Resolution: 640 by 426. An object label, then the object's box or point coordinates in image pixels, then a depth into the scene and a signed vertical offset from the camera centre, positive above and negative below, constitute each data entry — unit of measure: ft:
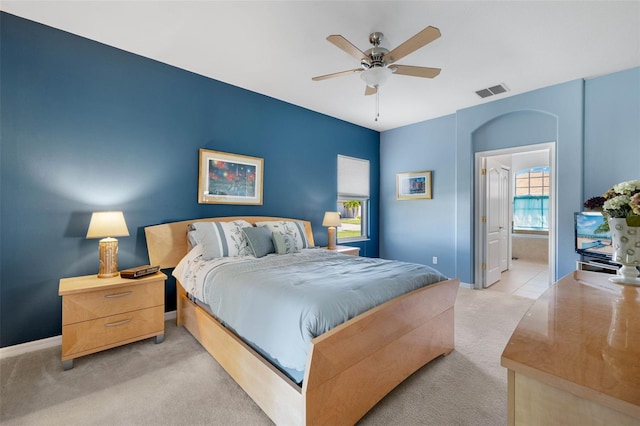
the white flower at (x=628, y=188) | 4.09 +0.39
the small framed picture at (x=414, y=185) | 15.64 +1.60
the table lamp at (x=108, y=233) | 7.59 -0.62
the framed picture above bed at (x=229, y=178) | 10.66 +1.37
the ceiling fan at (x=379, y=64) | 6.78 +3.99
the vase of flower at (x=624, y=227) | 4.12 -0.21
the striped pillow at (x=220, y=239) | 8.97 -0.93
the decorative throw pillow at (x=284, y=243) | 9.91 -1.15
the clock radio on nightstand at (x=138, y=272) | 7.76 -1.73
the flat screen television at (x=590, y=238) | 9.60 -0.91
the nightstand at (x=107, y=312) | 6.79 -2.69
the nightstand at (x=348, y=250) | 13.25 -1.85
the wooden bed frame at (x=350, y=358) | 4.36 -2.90
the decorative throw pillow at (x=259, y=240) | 9.52 -1.00
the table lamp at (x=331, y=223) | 13.70 -0.53
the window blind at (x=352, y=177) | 15.93 +2.10
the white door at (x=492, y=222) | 14.37 -0.49
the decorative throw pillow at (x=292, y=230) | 10.80 -0.70
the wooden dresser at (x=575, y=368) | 1.95 -1.21
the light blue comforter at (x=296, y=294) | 4.64 -1.66
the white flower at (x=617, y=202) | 4.12 +0.17
